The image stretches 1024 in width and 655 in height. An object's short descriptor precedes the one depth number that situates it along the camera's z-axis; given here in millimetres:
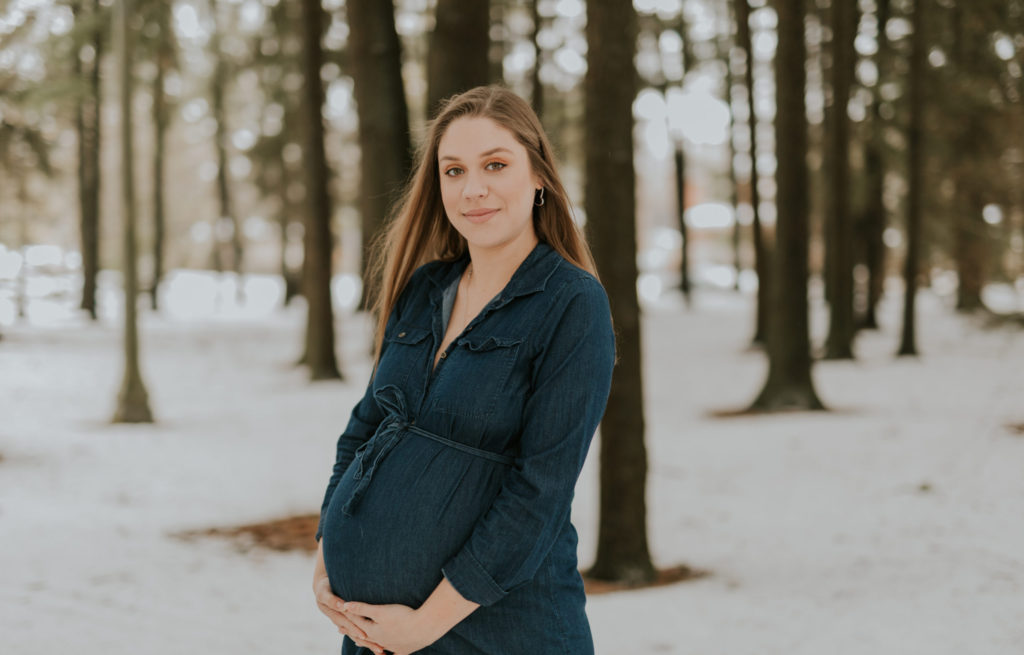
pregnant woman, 2104
